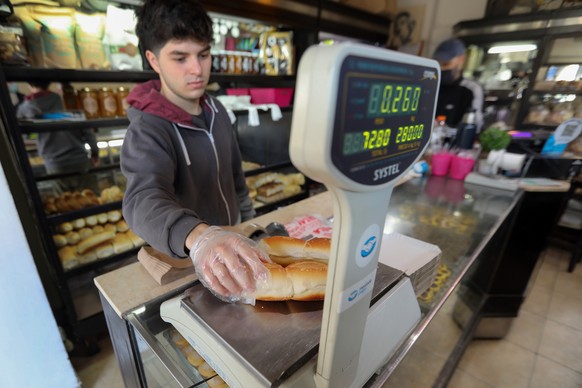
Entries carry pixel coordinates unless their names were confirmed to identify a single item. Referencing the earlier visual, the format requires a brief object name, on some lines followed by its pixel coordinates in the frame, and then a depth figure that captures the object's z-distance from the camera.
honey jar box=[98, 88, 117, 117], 1.91
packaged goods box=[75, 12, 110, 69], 1.75
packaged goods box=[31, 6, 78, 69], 1.62
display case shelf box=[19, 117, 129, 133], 1.54
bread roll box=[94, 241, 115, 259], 2.01
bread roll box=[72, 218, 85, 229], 2.00
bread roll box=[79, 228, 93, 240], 2.00
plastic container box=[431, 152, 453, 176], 2.03
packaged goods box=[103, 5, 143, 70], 1.84
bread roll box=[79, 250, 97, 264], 1.94
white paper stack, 0.88
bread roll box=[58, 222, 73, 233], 1.94
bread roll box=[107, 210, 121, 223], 2.12
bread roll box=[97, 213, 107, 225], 2.08
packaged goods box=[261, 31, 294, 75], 2.75
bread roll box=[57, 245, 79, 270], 1.85
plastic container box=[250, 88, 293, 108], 2.76
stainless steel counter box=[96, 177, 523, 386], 0.70
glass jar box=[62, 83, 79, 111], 1.84
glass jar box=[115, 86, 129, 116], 1.98
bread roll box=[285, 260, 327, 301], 0.64
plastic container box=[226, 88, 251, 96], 2.67
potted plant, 1.95
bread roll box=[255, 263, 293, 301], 0.63
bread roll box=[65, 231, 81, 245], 1.95
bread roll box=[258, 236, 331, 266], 0.75
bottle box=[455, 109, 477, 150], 2.11
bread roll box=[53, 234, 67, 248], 1.88
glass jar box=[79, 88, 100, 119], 1.85
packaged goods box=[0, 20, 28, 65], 1.45
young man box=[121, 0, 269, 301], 0.64
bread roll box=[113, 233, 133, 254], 2.07
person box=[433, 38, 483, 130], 3.04
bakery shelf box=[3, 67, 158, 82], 1.50
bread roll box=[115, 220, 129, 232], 2.17
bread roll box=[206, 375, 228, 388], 0.63
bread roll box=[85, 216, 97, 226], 2.04
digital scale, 0.30
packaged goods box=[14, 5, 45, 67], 1.57
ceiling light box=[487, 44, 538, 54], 3.49
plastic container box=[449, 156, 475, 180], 1.96
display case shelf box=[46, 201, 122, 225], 1.72
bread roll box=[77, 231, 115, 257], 1.94
